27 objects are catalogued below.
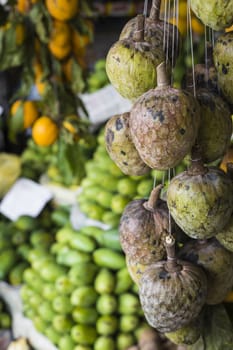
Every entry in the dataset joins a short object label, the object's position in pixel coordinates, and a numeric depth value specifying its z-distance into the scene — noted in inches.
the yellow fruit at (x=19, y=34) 92.8
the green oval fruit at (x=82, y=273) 79.6
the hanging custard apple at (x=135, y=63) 37.0
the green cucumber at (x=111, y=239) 82.4
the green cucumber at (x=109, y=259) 80.8
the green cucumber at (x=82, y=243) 85.2
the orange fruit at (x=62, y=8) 88.8
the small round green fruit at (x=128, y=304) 76.9
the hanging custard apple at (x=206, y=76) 41.2
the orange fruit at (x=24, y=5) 94.0
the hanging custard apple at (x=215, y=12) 35.3
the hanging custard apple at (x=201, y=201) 36.4
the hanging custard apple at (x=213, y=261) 42.3
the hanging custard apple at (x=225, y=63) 37.0
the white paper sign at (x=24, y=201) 103.9
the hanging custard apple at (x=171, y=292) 39.1
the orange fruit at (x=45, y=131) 95.9
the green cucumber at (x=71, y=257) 83.3
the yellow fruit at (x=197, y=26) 105.1
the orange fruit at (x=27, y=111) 98.4
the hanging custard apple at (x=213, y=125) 36.1
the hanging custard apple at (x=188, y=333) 43.7
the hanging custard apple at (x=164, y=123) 33.0
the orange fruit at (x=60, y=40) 94.7
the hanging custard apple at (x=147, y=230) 41.5
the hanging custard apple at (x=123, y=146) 39.0
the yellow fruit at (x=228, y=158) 46.2
